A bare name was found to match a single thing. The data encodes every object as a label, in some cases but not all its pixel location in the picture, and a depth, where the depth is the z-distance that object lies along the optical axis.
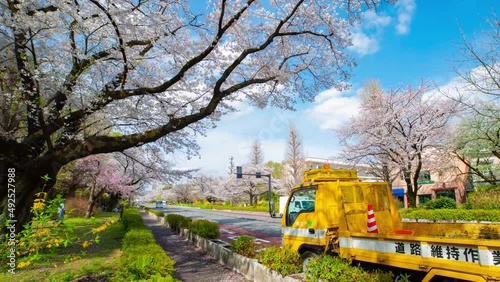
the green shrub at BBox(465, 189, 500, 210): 17.16
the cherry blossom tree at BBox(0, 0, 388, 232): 7.32
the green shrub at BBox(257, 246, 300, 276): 5.62
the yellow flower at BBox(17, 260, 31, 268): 4.36
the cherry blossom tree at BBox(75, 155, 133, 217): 25.77
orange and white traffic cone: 5.32
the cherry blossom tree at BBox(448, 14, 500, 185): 19.86
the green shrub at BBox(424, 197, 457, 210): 21.07
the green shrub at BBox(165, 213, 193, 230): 15.93
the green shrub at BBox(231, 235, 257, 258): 7.61
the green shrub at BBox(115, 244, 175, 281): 4.87
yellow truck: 3.42
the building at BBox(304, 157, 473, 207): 32.98
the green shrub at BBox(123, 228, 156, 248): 7.87
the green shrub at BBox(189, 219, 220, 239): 11.55
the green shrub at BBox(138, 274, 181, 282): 4.40
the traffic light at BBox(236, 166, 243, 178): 31.26
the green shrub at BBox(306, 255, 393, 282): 4.23
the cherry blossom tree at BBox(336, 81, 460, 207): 19.19
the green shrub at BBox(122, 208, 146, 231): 13.49
